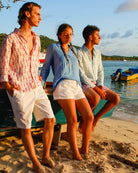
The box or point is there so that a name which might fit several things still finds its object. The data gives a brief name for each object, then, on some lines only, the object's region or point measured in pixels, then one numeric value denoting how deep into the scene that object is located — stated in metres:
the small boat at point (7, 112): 3.19
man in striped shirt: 2.54
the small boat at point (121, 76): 21.40
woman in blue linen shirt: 3.08
